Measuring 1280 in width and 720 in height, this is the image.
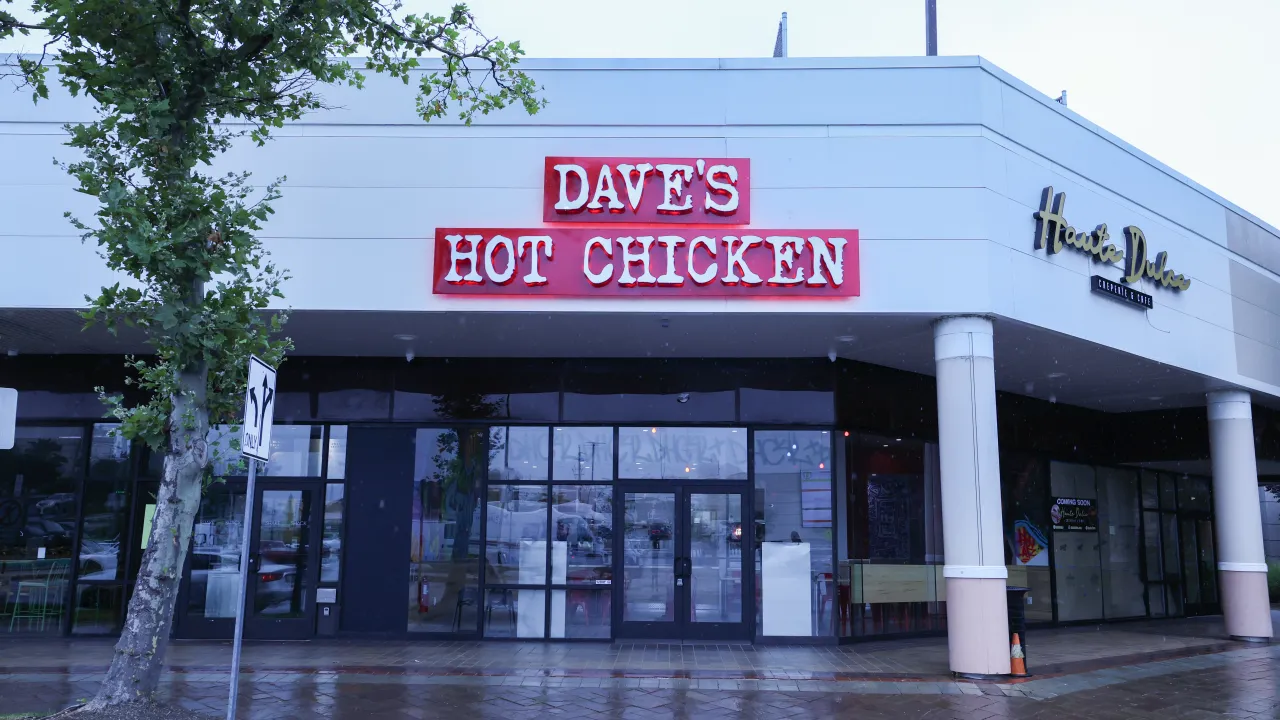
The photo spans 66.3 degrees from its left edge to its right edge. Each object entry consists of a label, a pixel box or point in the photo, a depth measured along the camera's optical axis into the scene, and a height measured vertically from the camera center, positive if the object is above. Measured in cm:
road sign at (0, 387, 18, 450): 709 +70
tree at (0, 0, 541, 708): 733 +231
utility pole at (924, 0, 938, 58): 1529 +773
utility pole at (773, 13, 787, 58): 1527 +751
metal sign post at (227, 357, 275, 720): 672 +62
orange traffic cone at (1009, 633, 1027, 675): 1105 -148
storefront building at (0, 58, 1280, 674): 1130 +229
